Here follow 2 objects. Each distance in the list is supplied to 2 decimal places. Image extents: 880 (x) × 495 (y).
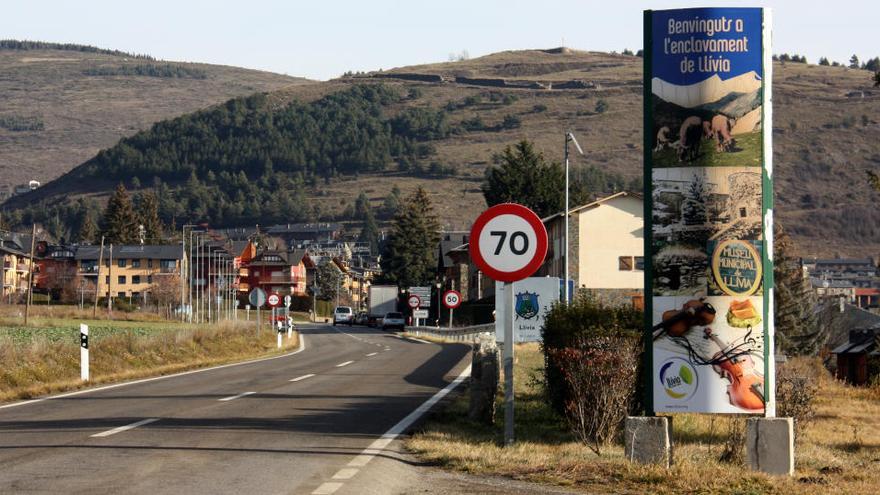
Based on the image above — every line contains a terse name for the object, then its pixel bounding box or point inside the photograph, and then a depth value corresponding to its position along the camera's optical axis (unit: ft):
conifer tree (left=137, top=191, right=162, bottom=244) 611.47
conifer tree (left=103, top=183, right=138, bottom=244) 576.61
